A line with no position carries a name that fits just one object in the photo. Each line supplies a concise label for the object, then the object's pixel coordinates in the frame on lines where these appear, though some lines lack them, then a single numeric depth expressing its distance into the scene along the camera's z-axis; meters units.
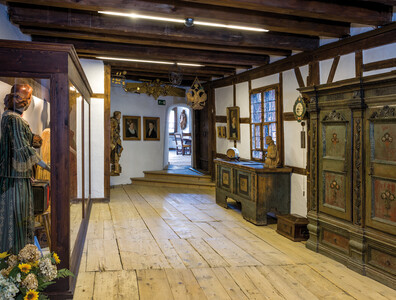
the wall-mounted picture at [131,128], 11.16
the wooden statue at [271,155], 6.65
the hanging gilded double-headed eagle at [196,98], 9.12
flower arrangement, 2.19
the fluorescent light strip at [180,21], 4.83
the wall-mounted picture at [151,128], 11.48
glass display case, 3.15
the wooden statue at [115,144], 9.89
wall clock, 6.11
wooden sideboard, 6.40
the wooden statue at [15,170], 3.09
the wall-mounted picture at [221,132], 9.58
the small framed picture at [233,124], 8.80
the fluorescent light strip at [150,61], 7.73
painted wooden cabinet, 3.93
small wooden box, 5.53
